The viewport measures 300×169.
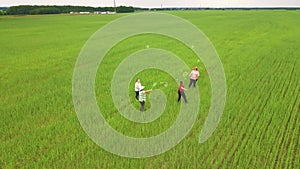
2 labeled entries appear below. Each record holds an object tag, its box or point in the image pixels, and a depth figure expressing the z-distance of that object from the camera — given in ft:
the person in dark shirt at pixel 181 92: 29.58
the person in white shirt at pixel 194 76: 34.15
